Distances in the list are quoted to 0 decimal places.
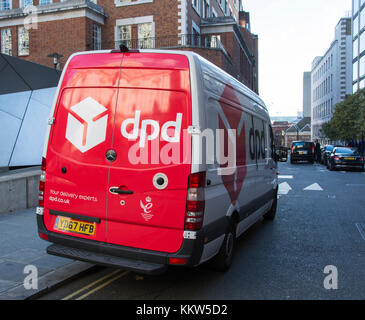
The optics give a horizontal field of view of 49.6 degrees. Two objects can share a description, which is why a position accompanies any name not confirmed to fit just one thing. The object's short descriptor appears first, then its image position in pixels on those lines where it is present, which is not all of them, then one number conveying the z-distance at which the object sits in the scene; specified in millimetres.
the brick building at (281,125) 153162
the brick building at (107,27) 25500
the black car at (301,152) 31469
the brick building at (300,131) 134875
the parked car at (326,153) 27780
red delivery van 3973
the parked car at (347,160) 23688
